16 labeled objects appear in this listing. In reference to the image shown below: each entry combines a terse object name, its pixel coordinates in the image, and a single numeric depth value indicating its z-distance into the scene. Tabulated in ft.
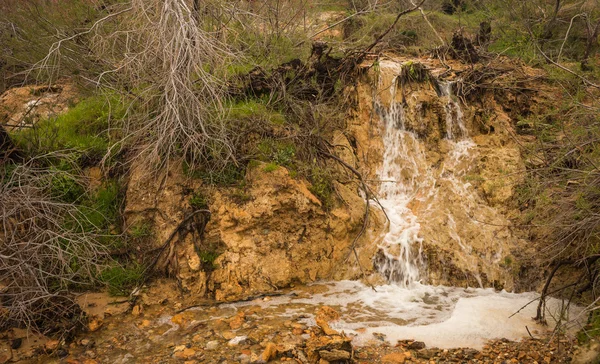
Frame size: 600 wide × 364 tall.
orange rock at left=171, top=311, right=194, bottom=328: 17.19
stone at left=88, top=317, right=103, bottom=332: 16.66
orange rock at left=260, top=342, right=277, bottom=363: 14.65
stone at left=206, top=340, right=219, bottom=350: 15.60
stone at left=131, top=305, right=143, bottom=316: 17.78
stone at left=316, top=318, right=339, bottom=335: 16.08
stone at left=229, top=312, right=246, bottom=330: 16.84
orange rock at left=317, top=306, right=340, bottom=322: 17.37
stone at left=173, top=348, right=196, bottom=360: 15.15
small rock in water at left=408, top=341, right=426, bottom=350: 15.76
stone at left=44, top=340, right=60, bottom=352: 15.53
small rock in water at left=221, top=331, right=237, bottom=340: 16.12
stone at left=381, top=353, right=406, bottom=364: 14.97
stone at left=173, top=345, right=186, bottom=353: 15.48
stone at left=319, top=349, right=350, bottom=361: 14.37
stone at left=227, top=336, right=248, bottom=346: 15.76
